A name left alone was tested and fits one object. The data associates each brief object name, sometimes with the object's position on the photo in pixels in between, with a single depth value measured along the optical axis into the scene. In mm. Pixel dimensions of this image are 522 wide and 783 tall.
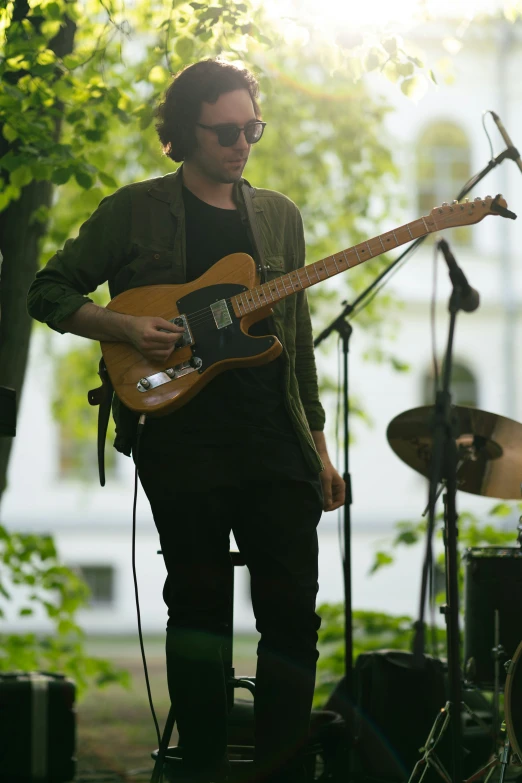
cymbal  8273
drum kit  8258
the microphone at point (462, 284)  7562
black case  8187
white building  36094
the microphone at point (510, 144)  7270
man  6000
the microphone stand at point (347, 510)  8586
